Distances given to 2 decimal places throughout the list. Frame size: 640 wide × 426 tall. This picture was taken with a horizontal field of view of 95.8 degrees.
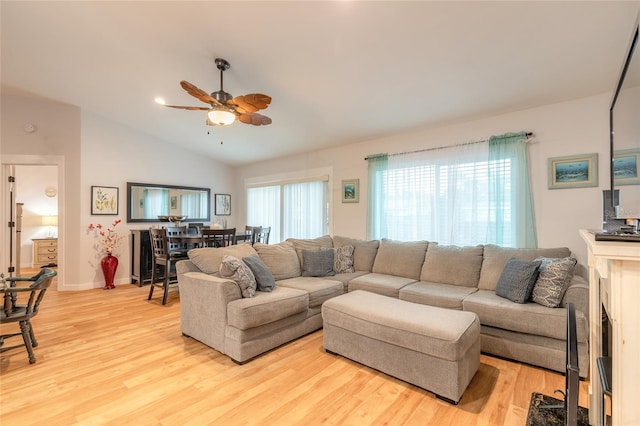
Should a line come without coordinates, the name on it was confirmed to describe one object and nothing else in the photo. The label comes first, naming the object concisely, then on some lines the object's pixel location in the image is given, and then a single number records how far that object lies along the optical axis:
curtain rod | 3.15
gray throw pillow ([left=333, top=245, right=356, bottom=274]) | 3.82
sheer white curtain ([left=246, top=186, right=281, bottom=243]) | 5.99
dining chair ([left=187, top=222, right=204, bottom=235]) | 5.24
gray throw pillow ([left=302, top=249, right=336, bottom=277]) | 3.61
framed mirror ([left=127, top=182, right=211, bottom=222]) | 5.27
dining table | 4.01
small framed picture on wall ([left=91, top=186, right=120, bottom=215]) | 4.80
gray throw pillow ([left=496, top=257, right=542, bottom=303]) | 2.44
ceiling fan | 2.69
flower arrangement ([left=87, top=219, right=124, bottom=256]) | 4.84
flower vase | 4.77
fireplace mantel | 0.89
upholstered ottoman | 1.87
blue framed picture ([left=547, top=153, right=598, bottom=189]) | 2.86
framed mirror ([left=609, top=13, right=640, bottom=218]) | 1.29
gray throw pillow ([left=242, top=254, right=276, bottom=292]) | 2.80
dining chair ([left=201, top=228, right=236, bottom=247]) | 3.92
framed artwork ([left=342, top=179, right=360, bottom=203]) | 4.65
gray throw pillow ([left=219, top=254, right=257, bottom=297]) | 2.56
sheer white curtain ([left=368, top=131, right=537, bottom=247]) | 3.22
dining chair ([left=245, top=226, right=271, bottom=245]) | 4.88
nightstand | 6.61
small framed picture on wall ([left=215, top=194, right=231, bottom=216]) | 6.67
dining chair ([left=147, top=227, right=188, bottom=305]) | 4.07
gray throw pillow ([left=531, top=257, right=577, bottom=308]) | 2.30
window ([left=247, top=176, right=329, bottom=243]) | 5.17
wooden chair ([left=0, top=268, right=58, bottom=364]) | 2.26
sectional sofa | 2.29
